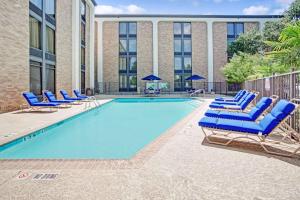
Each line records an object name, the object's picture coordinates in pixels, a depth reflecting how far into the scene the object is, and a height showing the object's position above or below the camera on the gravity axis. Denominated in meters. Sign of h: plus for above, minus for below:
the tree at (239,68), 20.58 +2.17
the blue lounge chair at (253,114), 6.01 -0.44
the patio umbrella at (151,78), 26.80 +1.76
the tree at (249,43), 26.88 +5.27
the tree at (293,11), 22.02 +6.94
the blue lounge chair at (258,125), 4.57 -0.55
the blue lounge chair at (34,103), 11.72 -0.29
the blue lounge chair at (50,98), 13.27 -0.09
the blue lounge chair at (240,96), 11.78 -0.02
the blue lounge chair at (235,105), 8.66 -0.35
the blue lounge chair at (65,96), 15.25 +0.01
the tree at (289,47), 6.87 +1.30
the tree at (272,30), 23.48 +5.85
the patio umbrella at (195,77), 27.03 +1.86
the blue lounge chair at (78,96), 16.75 +0.01
